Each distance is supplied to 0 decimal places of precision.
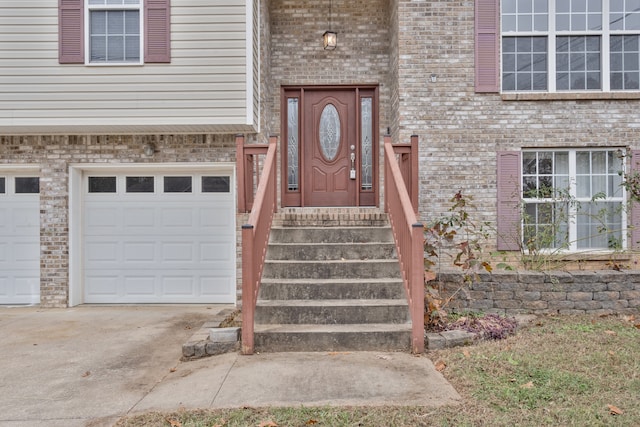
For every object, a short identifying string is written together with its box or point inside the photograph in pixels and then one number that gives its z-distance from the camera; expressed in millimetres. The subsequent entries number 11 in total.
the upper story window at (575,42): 6836
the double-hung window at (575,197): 6742
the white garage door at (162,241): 7047
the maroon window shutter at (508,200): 6703
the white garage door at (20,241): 7031
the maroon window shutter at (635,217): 6648
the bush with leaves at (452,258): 4562
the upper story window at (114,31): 6340
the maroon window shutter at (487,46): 6750
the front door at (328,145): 7527
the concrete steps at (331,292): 4129
